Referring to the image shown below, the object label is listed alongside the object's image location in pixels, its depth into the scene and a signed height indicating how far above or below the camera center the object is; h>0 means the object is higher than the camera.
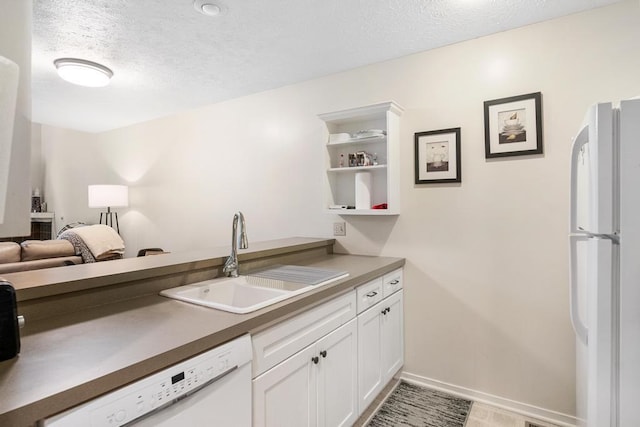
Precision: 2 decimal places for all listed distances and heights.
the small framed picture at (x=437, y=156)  2.28 +0.40
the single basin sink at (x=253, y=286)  1.56 -0.36
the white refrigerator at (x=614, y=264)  1.04 -0.18
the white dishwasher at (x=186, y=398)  0.73 -0.48
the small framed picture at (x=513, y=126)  2.01 +0.55
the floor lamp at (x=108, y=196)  4.11 +0.23
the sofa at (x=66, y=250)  2.63 -0.33
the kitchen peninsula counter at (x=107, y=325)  0.71 -0.37
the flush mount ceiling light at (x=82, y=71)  2.53 +1.14
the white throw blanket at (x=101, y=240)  3.24 -0.27
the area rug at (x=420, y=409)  1.95 -1.26
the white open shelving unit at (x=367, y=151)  2.35 +0.45
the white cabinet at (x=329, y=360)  1.24 -0.70
